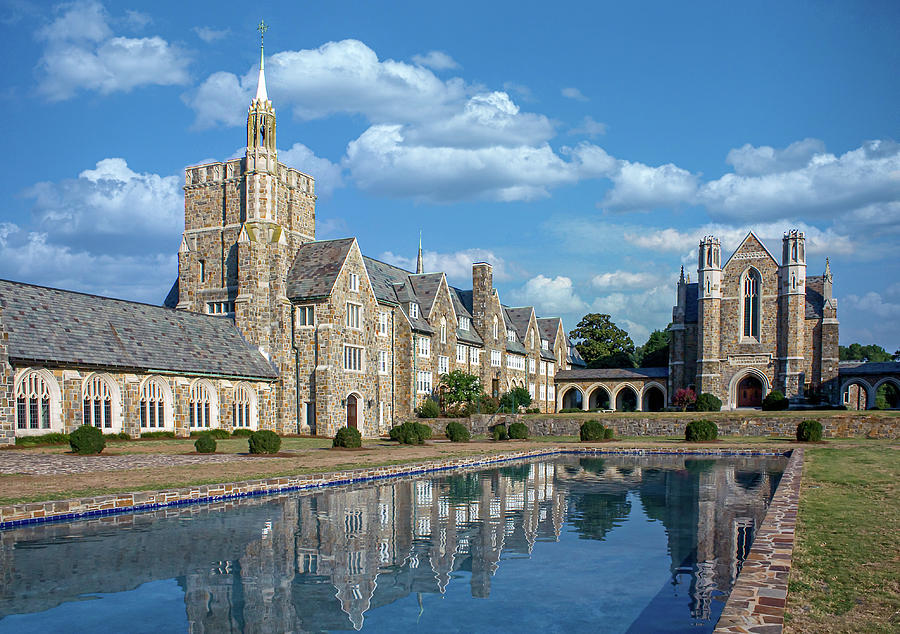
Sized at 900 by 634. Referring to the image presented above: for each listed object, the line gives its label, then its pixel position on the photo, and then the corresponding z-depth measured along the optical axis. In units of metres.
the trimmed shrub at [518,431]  40.34
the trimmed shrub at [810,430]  35.03
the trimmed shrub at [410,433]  35.66
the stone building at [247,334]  31.06
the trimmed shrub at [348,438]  31.50
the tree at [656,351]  81.38
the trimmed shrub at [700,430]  36.75
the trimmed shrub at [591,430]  37.72
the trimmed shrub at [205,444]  27.05
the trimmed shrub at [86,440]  25.27
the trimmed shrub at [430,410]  49.28
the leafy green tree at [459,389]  52.38
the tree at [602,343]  89.56
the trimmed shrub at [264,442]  27.66
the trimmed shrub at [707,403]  59.34
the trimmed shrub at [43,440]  28.19
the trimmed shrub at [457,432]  38.99
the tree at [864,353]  133.00
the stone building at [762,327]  61.97
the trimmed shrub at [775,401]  58.72
